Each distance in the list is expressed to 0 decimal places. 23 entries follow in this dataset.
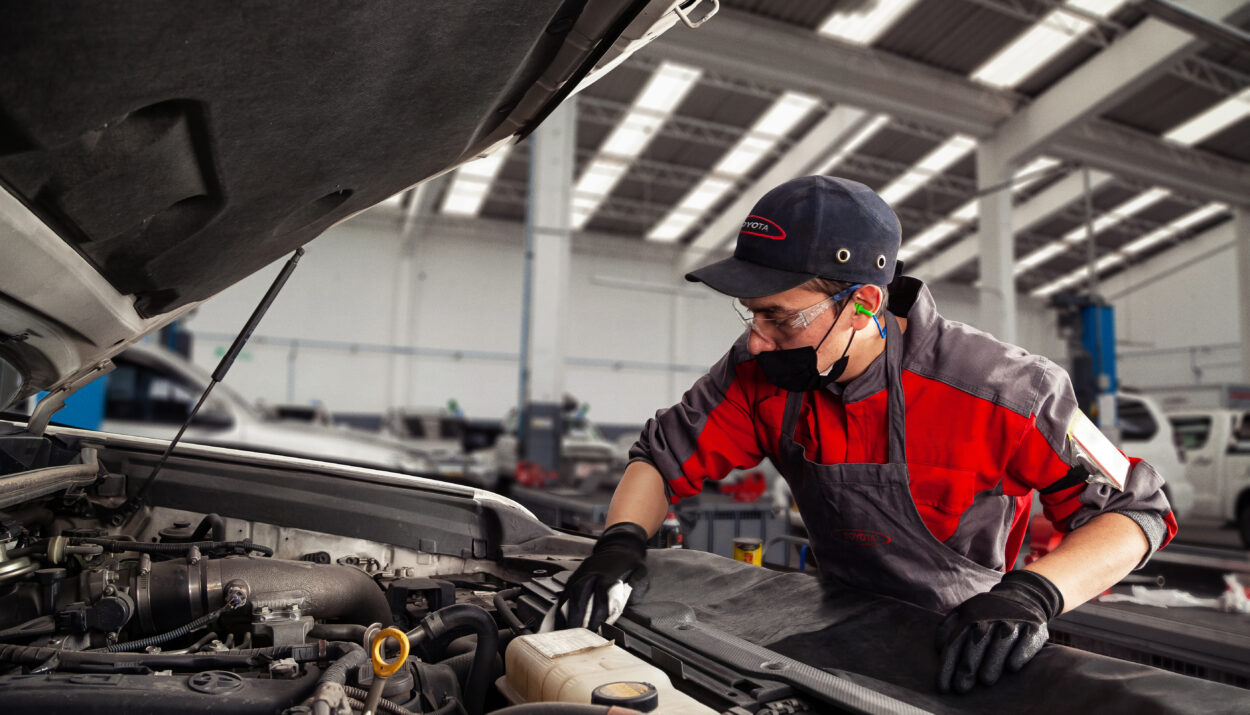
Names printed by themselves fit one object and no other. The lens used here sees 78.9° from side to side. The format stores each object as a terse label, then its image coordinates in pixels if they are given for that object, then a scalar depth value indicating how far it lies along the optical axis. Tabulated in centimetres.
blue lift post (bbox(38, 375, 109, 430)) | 505
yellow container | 199
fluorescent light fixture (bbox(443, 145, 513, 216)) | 1294
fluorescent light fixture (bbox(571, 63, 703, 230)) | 1009
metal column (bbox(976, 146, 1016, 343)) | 910
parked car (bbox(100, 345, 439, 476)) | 535
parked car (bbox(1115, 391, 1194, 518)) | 695
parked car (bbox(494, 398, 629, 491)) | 665
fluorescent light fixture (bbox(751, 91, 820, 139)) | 1043
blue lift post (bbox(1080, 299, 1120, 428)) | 736
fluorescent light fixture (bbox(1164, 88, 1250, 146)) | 1041
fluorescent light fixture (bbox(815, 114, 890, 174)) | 1075
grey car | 82
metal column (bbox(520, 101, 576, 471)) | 756
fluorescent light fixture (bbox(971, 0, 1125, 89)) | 809
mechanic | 133
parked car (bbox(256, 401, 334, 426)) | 1080
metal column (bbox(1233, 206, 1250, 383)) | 1130
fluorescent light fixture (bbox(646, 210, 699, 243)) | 1538
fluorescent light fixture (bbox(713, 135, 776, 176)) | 1180
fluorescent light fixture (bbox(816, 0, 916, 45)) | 809
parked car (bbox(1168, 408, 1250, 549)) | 722
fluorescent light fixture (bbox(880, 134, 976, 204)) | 1187
